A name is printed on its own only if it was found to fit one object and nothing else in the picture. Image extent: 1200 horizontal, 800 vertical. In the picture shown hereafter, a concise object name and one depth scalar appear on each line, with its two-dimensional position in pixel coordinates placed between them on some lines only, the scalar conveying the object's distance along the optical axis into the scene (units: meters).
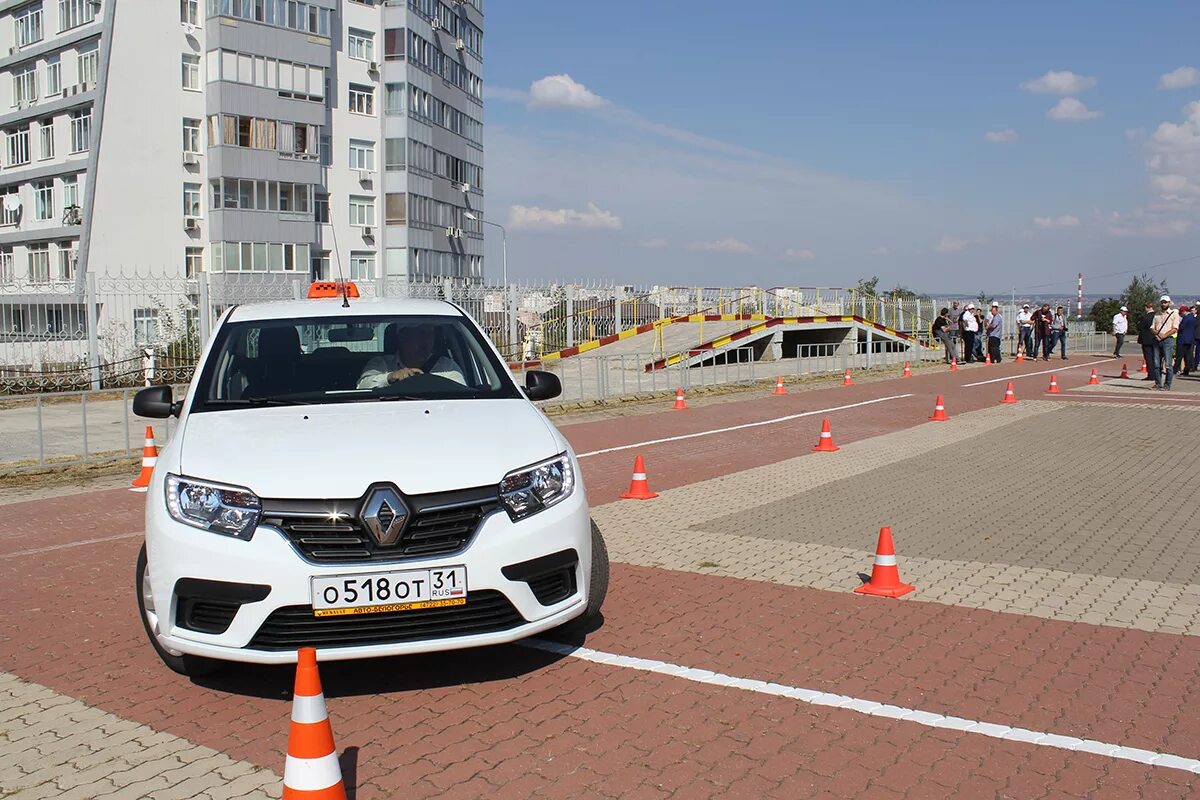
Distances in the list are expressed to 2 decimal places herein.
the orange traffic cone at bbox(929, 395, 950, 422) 17.78
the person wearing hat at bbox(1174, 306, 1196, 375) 26.68
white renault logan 4.49
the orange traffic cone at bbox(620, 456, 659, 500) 10.60
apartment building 48.81
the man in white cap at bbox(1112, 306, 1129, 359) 34.81
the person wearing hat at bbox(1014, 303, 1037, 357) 37.75
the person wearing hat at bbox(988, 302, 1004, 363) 34.47
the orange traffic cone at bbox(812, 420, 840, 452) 14.12
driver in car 6.09
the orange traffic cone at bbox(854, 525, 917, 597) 6.69
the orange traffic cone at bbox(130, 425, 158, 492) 12.03
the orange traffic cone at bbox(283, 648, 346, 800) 3.60
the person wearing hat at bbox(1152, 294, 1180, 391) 21.44
